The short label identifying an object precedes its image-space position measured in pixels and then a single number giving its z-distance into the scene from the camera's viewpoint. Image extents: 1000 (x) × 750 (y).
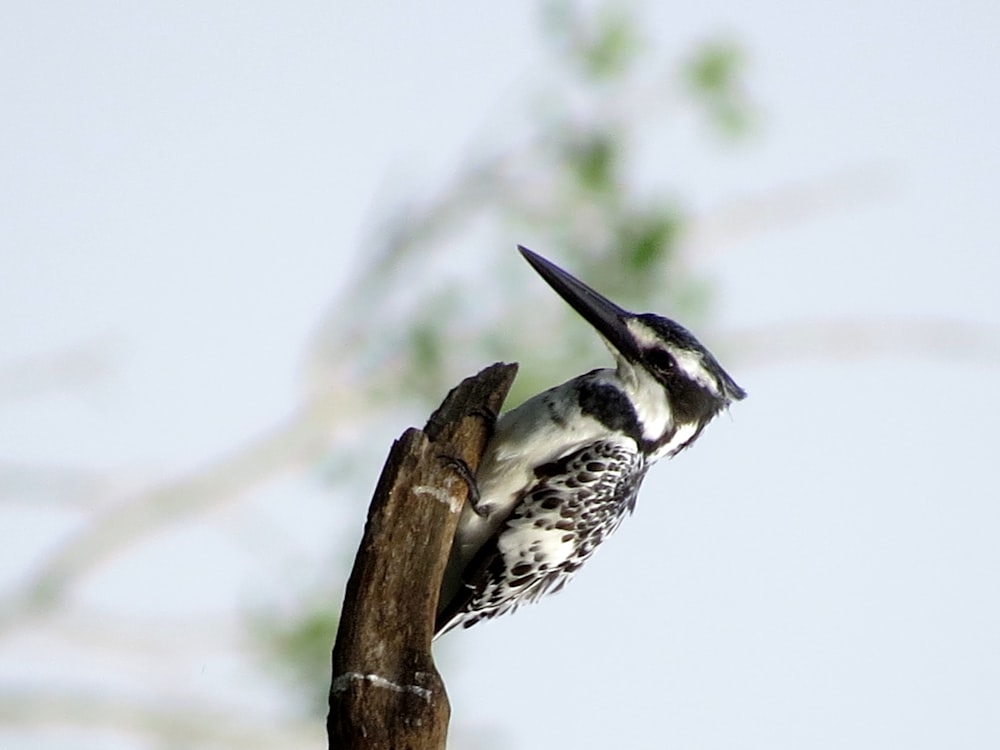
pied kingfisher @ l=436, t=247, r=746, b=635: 7.67
